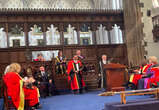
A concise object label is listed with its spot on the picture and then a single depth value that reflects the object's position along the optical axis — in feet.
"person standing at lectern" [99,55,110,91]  24.30
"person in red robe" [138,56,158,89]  20.16
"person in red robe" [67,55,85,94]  25.76
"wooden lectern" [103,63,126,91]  23.27
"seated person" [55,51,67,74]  28.27
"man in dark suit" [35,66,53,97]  25.07
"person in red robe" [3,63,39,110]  15.34
